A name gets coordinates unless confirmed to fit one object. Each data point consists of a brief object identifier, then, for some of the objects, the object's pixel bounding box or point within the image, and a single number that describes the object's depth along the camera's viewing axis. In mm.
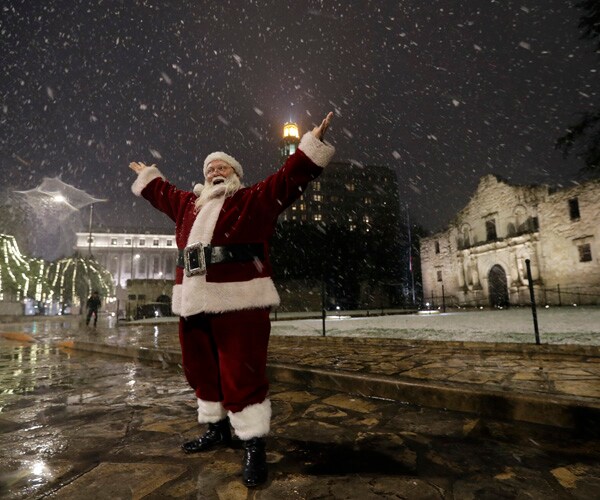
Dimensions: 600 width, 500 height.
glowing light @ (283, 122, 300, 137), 91862
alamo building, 22016
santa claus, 2049
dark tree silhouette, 11492
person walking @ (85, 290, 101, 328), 16406
